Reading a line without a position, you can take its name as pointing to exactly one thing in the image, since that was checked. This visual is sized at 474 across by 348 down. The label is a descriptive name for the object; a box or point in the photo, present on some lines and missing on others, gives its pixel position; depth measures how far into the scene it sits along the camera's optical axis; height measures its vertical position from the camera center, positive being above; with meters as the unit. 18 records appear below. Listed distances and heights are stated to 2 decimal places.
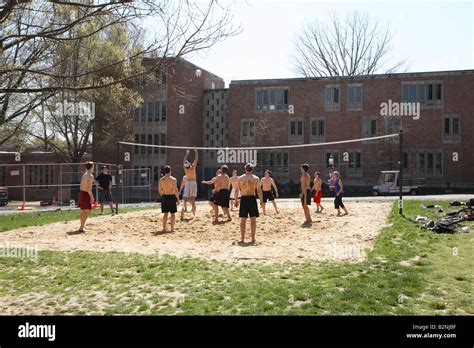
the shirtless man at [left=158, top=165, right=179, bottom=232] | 13.84 -0.54
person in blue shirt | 17.86 -0.61
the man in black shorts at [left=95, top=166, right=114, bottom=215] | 19.31 -0.20
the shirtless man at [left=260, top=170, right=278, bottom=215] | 18.69 -0.44
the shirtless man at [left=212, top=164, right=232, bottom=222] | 16.03 -0.55
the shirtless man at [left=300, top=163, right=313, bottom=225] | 15.14 -0.44
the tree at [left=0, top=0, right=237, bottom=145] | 7.32 +2.51
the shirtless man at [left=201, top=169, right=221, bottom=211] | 16.53 -0.69
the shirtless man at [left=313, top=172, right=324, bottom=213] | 18.97 -0.53
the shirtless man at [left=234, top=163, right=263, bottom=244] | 11.70 -0.53
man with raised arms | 17.81 -0.30
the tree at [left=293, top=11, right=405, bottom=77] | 52.47 +13.08
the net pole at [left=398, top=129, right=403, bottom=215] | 16.56 -1.11
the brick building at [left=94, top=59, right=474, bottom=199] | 42.34 +5.25
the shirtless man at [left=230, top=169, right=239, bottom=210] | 19.98 -0.21
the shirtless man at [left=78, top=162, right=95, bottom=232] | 13.73 -0.56
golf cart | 35.81 -0.56
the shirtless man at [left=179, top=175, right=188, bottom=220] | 16.88 -1.05
